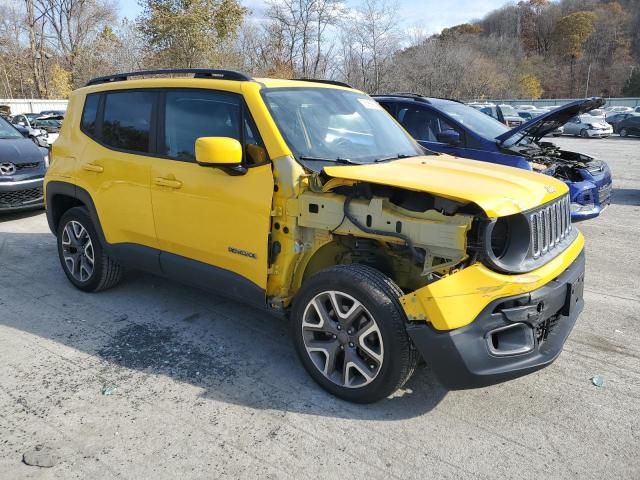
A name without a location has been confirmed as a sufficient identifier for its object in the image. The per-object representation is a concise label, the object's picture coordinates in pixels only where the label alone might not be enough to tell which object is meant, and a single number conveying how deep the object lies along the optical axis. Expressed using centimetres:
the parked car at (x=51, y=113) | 2111
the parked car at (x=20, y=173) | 773
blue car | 627
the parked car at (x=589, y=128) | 2716
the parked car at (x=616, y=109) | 3751
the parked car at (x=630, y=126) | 2680
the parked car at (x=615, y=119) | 2892
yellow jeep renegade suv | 267
